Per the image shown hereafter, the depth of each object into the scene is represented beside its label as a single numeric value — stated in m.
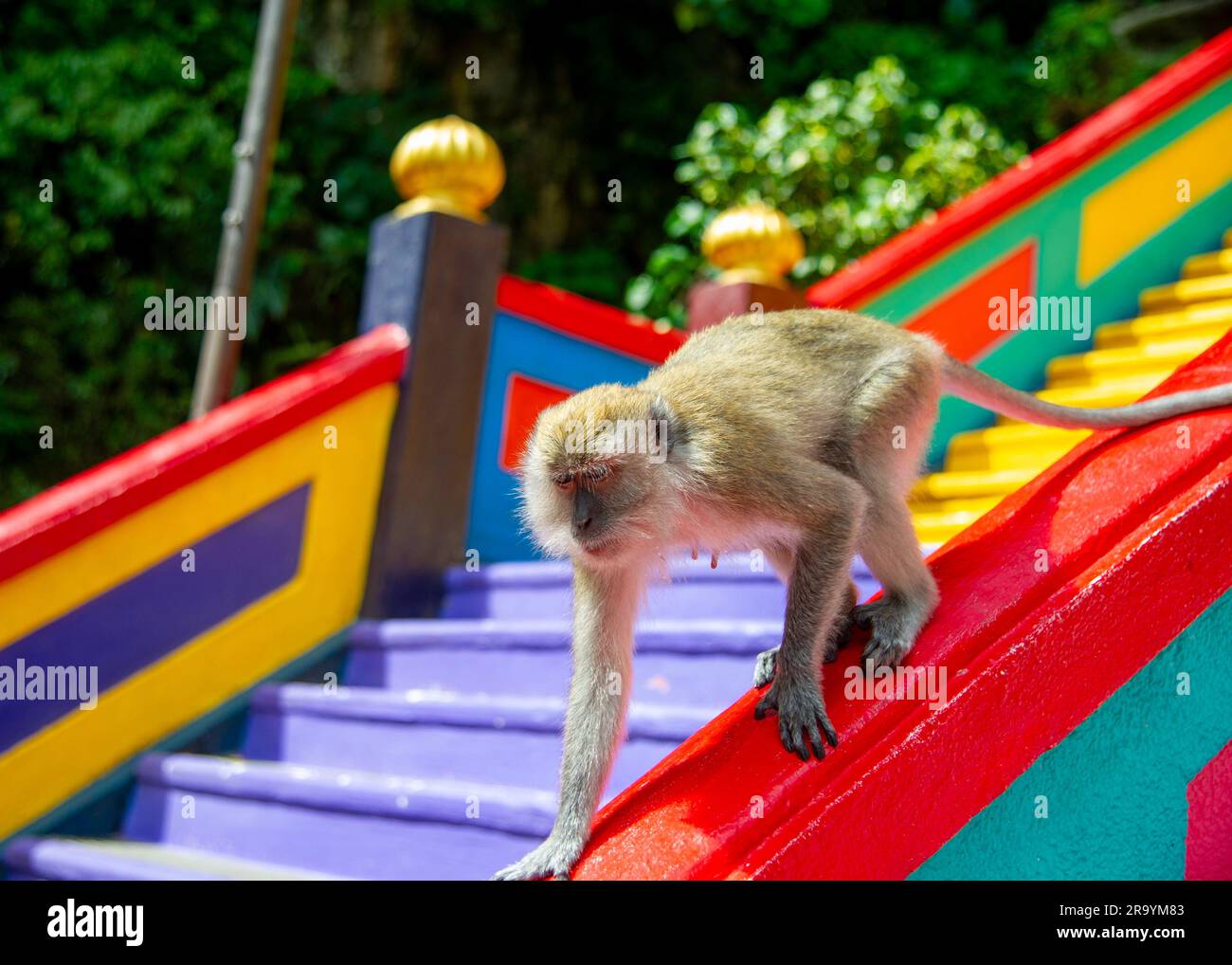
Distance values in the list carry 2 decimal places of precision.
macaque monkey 2.16
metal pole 5.64
